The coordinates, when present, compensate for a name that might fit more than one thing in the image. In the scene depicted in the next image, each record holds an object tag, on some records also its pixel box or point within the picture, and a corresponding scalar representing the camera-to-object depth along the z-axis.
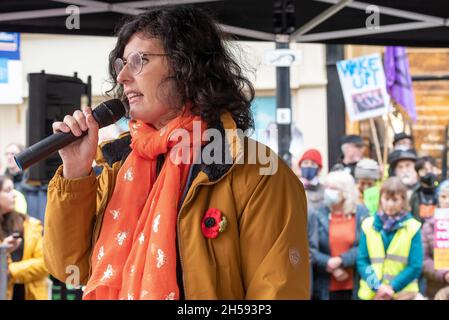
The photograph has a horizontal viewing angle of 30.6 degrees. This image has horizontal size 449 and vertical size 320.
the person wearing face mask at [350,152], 8.32
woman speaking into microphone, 2.21
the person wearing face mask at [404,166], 8.15
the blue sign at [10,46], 6.49
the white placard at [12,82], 6.39
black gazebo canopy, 4.98
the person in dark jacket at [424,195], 7.26
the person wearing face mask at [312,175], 7.13
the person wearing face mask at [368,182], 7.56
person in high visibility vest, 6.38
